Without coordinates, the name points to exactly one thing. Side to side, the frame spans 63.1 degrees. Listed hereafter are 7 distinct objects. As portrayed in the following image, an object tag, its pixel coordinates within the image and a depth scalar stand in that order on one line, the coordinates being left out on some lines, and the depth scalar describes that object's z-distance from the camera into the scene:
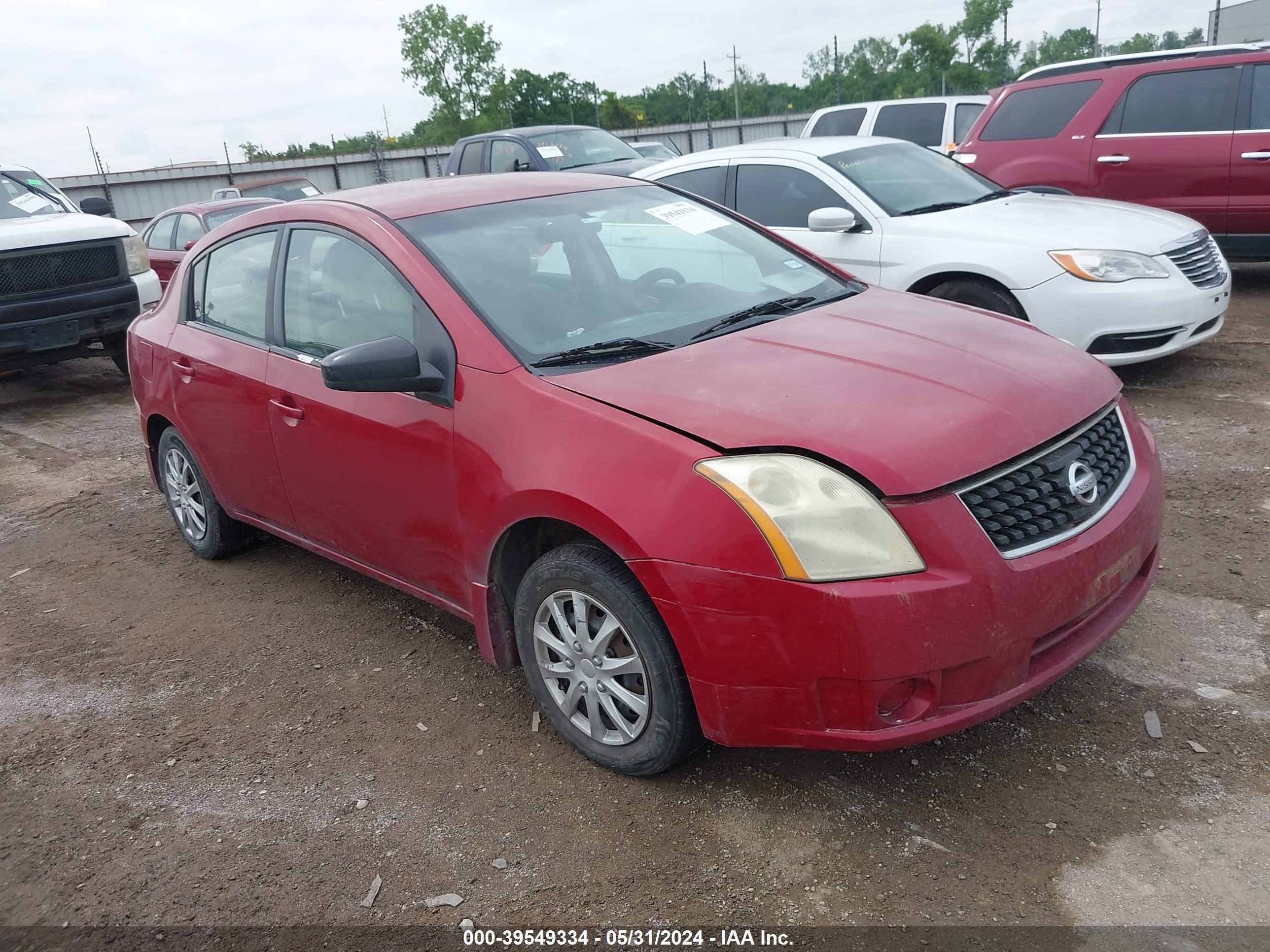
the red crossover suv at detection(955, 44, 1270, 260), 8.23
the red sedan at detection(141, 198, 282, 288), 12.45
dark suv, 12.05
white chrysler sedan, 5.84
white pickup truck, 8.53
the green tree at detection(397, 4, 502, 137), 85.19
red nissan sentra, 2.48
